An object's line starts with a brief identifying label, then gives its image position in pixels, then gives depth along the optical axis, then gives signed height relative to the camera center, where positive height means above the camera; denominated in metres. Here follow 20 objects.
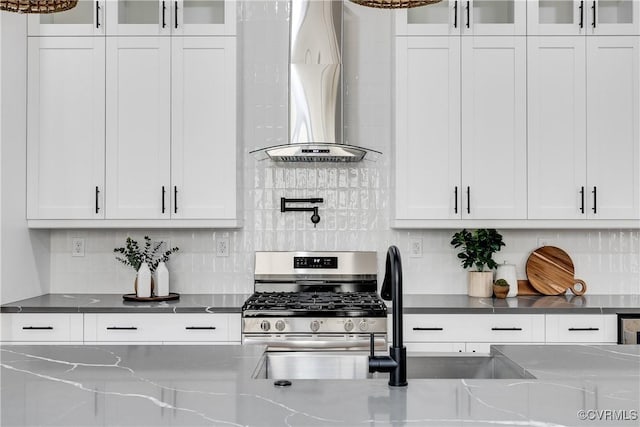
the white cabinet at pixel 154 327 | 3.29 -0.57
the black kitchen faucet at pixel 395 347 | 1.46 -0.30
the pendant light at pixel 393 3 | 2.23 +0.76
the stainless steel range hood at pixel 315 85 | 3.56 +0.75
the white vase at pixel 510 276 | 3.75 -0.35
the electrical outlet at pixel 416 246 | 3.96 -0.18
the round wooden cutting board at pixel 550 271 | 3.85 -0.33
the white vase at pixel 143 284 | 3.58 -0.38
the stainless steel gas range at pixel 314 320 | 3.16 -0.52
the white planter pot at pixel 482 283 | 3.76 -0.39
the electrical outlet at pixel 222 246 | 3.96 -0.18
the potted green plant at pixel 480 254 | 3.73 -0.21
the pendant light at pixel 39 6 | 2.10 +0.71
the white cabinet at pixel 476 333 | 3.30 -0.60
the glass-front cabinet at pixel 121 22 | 3.62 +1.12
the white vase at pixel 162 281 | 3.65 -0.37
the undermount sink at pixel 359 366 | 1.97 -0.47
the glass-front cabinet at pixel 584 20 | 3.61 +1.14
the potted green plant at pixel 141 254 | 3.73 -0.23
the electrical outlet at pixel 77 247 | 3.97 -0.19
